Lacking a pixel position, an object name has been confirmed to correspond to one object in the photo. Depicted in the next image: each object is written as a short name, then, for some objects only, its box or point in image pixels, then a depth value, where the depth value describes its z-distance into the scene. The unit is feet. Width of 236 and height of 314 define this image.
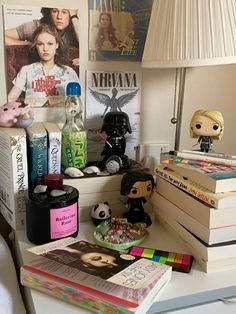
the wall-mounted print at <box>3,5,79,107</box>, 2.91
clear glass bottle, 2.94
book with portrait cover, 1.82
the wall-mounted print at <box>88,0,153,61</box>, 3.11
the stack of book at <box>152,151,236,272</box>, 2.22
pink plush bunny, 2.72
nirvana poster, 3.24
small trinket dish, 2.44
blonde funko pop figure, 2.77
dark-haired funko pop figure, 2.75
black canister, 2.37
